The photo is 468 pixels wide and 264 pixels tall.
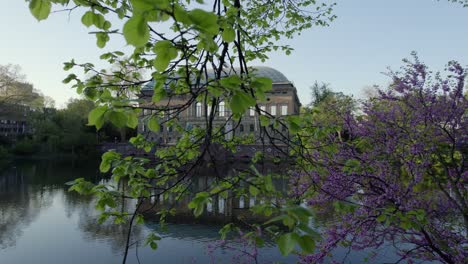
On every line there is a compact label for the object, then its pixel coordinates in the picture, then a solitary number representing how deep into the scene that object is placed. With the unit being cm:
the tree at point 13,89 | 4788
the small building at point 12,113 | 4741
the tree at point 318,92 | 6606
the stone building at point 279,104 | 6172
